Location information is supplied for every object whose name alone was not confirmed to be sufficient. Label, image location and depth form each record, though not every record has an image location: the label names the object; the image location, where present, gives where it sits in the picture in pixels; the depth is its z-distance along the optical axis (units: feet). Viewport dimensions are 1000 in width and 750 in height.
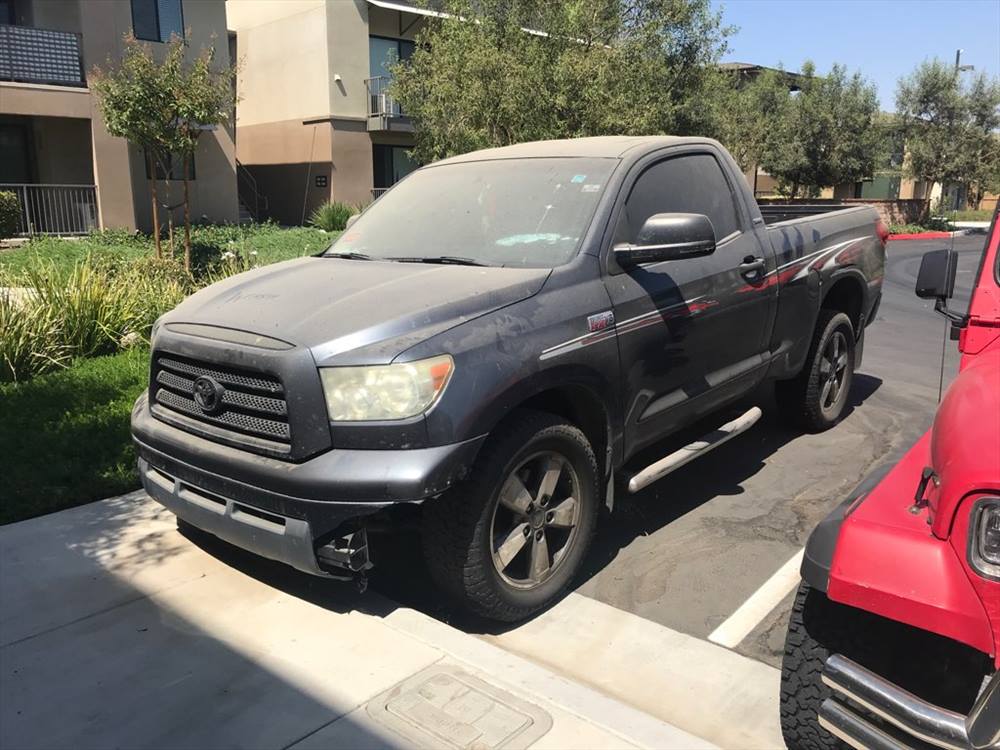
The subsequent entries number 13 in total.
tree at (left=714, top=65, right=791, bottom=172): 98.58
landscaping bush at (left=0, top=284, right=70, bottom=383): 22.99
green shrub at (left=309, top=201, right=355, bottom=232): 72.38
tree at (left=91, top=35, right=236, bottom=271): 37.45
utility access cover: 9.46
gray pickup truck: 10.71
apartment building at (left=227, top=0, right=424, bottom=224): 80.02
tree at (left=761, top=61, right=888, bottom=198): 100.73
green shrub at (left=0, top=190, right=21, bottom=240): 55.01
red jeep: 7.02
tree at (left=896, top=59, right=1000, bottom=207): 105.50
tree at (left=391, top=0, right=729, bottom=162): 38.86
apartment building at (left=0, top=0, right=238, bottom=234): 58.85
